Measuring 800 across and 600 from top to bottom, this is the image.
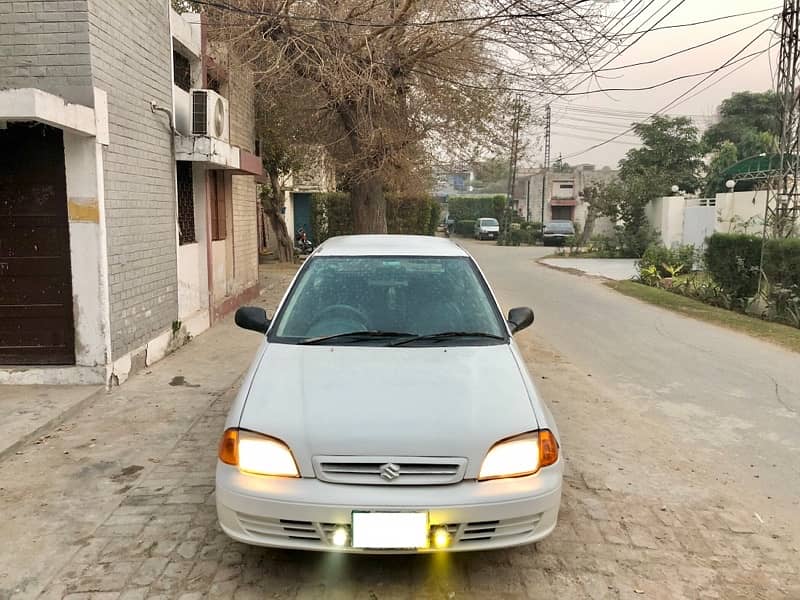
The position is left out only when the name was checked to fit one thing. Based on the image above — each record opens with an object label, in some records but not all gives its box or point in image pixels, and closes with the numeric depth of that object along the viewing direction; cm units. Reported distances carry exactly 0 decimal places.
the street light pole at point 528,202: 5009
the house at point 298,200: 1788
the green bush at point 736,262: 1212
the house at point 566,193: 4700
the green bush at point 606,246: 2677
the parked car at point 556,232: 3606
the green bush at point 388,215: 2711
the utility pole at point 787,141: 1108
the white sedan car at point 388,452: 283
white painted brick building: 591
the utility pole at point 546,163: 4701
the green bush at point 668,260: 1745
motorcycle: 2633
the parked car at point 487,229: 4281
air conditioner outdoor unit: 899
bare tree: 1083
